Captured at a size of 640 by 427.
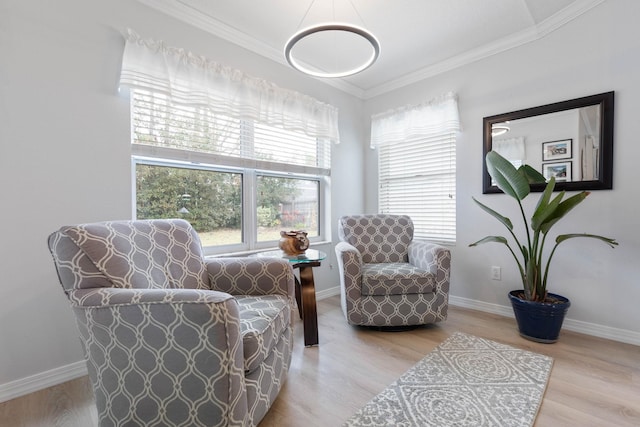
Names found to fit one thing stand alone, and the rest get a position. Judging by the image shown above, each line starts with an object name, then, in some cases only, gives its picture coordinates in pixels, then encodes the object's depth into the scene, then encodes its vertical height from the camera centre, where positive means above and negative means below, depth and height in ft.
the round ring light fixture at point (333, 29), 5.04 +3.03
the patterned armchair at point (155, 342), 3.30 -1.67
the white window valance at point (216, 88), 6.15 +2.95
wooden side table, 6.77 -2.20
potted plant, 6.43 -1.29
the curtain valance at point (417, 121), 9.32 +2.93
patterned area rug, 4.38 -3.17
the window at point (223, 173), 6.68 +0.90
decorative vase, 7.22 -0.92
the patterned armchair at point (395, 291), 7.33 -2.16
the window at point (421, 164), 9.73 +1.51
